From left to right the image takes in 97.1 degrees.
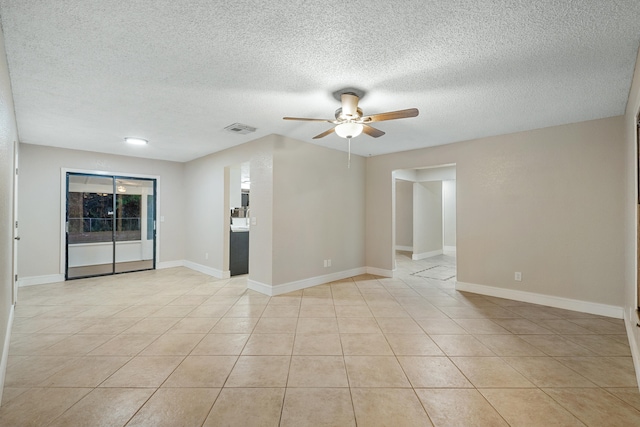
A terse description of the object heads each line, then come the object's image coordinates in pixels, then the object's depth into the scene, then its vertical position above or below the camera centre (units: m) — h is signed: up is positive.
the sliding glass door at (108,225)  5.57 -0.18
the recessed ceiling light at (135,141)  4.66 +1.27
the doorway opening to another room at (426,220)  7.71 -0.10
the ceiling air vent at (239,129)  3.93 +1.26
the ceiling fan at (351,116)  2.72 +0.99
